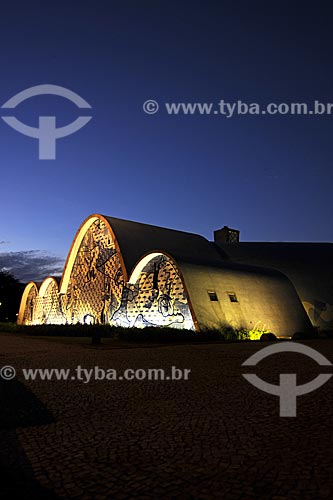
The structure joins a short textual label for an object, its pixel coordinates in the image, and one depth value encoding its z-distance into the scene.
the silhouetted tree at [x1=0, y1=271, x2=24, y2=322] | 59.82
